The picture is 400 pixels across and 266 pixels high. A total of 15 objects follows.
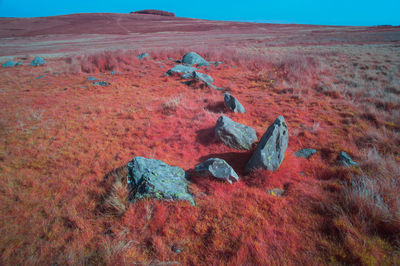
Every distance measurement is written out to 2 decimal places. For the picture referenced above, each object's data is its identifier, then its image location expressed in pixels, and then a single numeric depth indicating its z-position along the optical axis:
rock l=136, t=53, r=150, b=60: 13.77
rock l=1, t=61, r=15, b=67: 11.97
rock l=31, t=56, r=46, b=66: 12.14
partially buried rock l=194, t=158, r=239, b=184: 3.19
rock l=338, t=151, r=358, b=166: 3.56
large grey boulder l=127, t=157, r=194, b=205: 2.88
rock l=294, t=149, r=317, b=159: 4.05
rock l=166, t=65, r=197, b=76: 10.59
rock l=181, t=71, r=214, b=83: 9.28
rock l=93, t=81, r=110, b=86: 8.85
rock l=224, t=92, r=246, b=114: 6.19
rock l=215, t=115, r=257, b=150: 4.34
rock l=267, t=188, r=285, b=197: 3.02
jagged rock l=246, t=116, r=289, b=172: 3.37
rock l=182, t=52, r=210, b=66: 12.93
